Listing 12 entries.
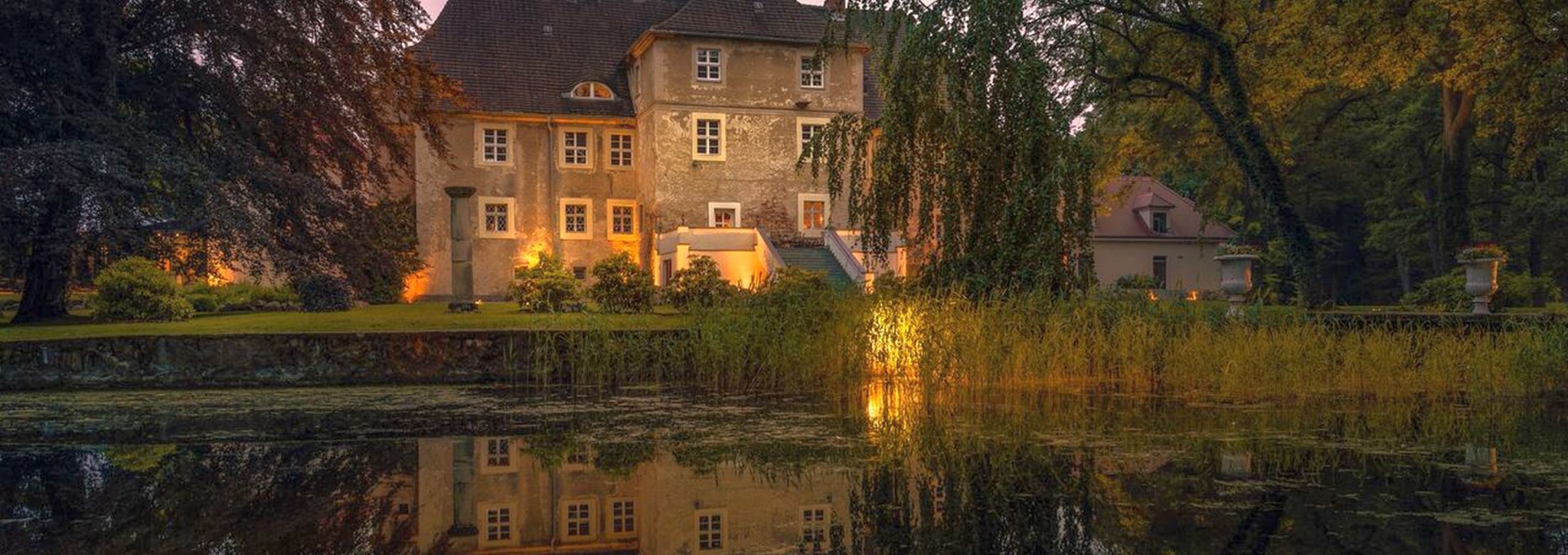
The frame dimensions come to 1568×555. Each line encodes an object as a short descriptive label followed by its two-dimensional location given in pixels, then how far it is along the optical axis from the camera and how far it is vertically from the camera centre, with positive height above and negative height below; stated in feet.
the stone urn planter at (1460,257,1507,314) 65.46 -0.24
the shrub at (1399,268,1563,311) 83.71 -1.32
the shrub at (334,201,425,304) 68.64 +2.40
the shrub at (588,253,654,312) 78.43 +0.15
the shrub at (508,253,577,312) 80.59 +0.24
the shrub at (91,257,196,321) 72.64 +0.01
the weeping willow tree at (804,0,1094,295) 46.26 +5.28
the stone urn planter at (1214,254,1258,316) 62.03 +0.17
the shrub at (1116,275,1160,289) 101.48 -0.08
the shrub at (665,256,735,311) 80.31 +0.45
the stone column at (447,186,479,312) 81.05 +2.50
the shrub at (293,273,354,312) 82.64 -0.12
